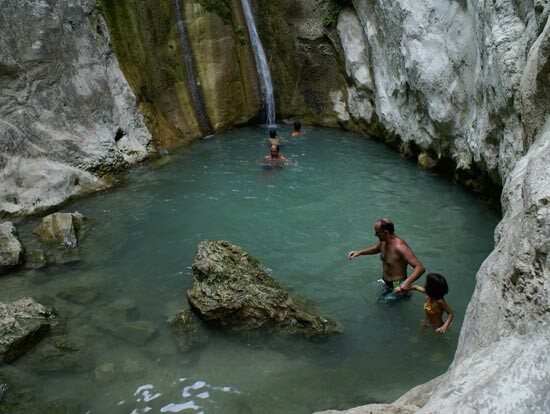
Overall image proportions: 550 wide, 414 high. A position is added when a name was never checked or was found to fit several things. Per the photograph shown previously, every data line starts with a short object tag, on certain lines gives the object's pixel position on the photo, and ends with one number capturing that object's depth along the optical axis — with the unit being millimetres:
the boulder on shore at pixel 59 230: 7715
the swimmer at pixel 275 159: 10930
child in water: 5008
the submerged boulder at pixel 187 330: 5311
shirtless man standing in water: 5656
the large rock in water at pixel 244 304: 5422
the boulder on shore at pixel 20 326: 5105
